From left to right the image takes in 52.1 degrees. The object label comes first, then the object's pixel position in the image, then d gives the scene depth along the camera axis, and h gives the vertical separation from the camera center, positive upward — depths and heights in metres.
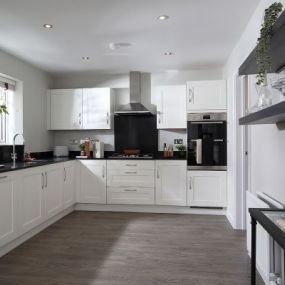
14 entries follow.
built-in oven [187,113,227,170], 4.38 +0.09
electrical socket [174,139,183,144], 5.03 +0.09
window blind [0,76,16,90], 4.05 +0.91
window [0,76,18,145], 4.15 +0.56
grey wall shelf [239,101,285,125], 1.20 +0.16
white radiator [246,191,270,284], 2.12 -0.77
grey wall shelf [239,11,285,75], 1.48 +0.57
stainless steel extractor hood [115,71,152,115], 4.87 +0.91
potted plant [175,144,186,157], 4.85 -0.06
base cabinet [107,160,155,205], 4.64 -0.57
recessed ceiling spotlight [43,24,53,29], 3.03 +1.27
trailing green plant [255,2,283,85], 1.58 +0.59
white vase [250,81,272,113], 1.76 +0.29
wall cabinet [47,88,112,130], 4.98 +0.66
